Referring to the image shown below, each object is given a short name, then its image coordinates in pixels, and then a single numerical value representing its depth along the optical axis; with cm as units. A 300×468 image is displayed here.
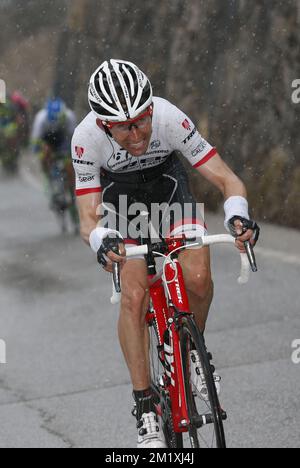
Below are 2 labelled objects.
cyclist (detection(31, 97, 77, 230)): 1412
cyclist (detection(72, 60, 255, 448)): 466
